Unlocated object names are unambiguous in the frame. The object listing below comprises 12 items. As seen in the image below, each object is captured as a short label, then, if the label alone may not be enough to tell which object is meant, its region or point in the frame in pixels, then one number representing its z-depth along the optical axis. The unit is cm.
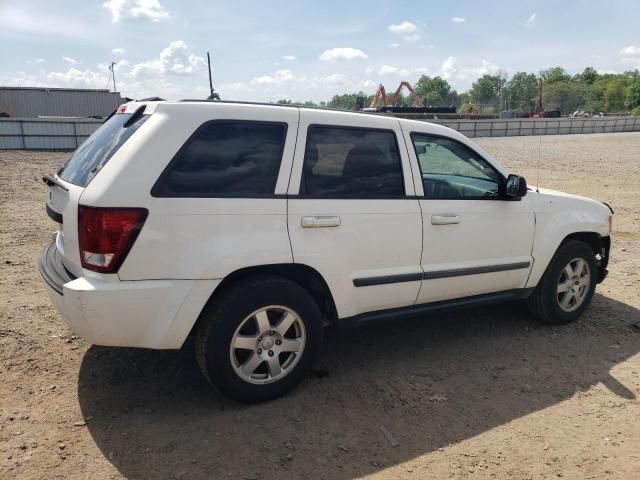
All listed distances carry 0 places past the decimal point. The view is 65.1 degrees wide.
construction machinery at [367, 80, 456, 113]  6983
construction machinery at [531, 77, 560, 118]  6524
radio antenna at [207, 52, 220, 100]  352
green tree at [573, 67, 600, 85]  14238
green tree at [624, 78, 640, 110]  9812
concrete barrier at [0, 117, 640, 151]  2108
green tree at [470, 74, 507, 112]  15688
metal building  3853
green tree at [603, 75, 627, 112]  11081
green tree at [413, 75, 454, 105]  15238
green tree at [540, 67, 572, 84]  14792
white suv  276
